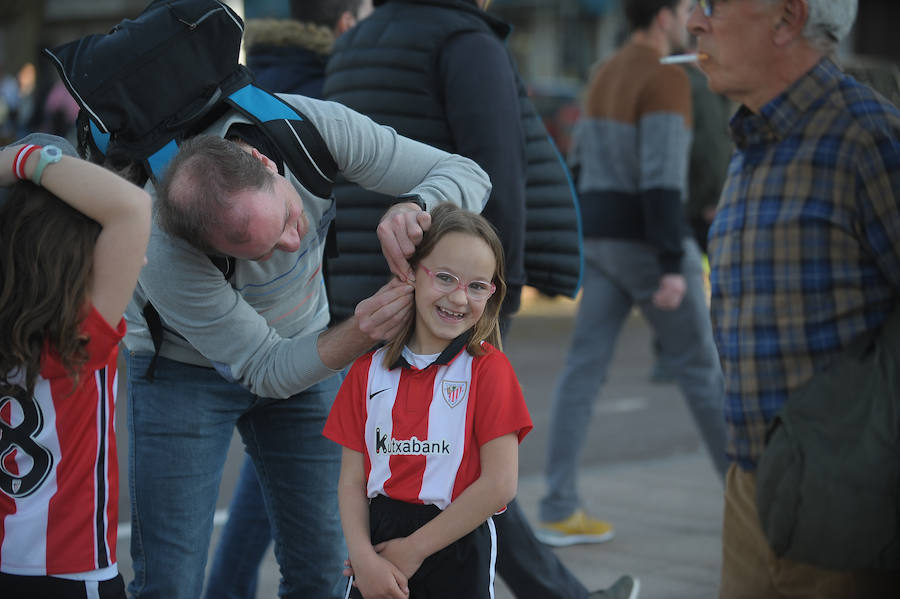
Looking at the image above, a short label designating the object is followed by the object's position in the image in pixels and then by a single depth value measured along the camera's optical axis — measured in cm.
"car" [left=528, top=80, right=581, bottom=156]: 1572
